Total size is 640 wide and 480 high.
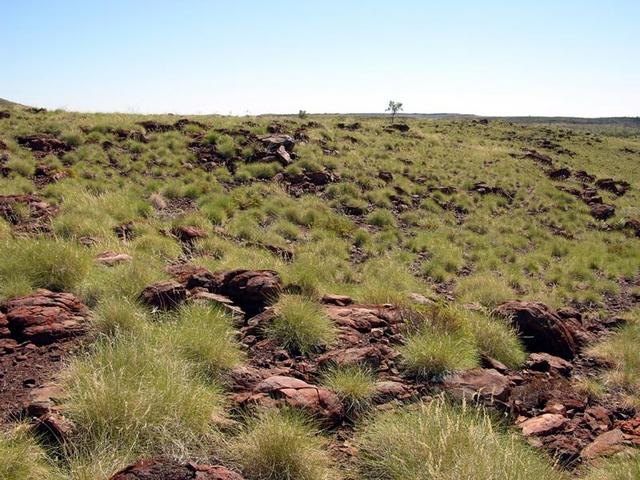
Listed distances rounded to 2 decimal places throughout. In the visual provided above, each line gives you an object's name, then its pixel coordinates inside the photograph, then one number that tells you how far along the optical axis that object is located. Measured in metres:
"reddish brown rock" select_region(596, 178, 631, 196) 27.09
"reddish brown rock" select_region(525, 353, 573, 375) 6.83
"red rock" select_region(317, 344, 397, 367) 5.41
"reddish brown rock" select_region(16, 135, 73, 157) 17.08
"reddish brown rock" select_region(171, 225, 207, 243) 10.72
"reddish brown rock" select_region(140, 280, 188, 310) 6.08
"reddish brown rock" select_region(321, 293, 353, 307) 7.48
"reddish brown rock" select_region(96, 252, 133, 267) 7.39
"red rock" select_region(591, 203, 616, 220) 21.59
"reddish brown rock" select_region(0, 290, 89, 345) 5.25
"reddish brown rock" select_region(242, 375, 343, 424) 4.42
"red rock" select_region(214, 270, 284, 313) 6.85
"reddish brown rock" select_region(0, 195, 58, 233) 9.71
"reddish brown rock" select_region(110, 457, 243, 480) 3.06
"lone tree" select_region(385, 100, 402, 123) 77.05
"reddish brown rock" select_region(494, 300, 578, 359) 7.69
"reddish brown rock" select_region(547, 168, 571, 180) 27.87
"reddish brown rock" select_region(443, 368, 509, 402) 5.02
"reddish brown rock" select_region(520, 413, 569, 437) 4.77
